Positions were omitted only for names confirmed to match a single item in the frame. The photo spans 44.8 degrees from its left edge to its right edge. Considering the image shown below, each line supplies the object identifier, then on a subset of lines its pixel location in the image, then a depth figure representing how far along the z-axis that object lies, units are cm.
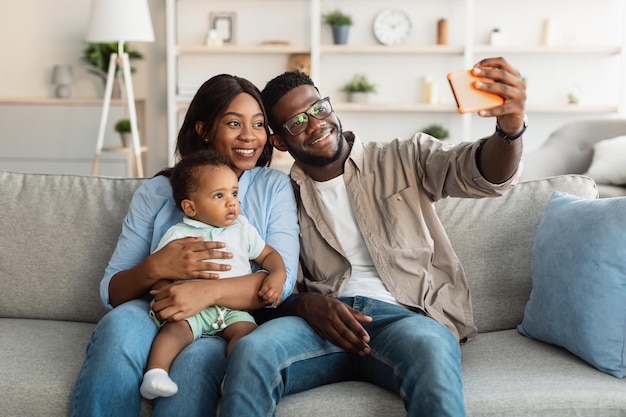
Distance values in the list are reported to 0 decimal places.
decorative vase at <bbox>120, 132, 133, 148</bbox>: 549
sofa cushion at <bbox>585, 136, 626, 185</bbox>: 424
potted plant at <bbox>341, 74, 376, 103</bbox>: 585
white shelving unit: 592
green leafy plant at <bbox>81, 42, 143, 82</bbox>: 573
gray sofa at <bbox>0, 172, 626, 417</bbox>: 159
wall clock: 591
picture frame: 598
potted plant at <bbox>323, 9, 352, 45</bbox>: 574
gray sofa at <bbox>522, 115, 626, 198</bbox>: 442
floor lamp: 493
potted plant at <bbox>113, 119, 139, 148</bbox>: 543
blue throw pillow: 169
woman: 158
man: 154
